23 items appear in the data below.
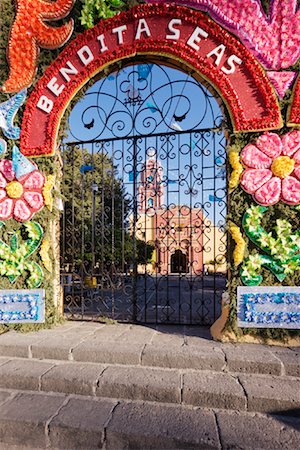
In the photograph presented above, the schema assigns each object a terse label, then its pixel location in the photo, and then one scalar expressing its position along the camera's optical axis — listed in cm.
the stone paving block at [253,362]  287
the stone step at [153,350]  294
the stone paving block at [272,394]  248
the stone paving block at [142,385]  266
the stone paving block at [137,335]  351
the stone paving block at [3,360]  331
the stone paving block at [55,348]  328
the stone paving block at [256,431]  212
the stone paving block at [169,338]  337
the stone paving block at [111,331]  364
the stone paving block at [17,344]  343
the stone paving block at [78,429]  229
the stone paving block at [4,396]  277
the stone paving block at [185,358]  299
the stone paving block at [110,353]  312
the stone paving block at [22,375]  295
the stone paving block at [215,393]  253
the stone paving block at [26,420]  237
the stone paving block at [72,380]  282
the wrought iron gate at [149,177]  424
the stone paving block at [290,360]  284
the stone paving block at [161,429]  216
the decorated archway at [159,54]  357
